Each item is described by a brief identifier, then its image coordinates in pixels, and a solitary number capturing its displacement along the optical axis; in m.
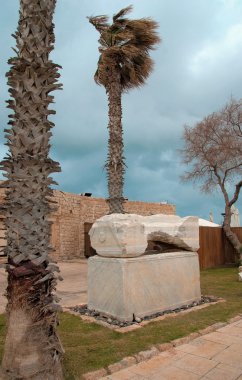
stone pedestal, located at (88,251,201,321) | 5.54
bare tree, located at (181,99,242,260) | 16.08
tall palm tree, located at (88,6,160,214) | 11.20
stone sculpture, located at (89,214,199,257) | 5.68
